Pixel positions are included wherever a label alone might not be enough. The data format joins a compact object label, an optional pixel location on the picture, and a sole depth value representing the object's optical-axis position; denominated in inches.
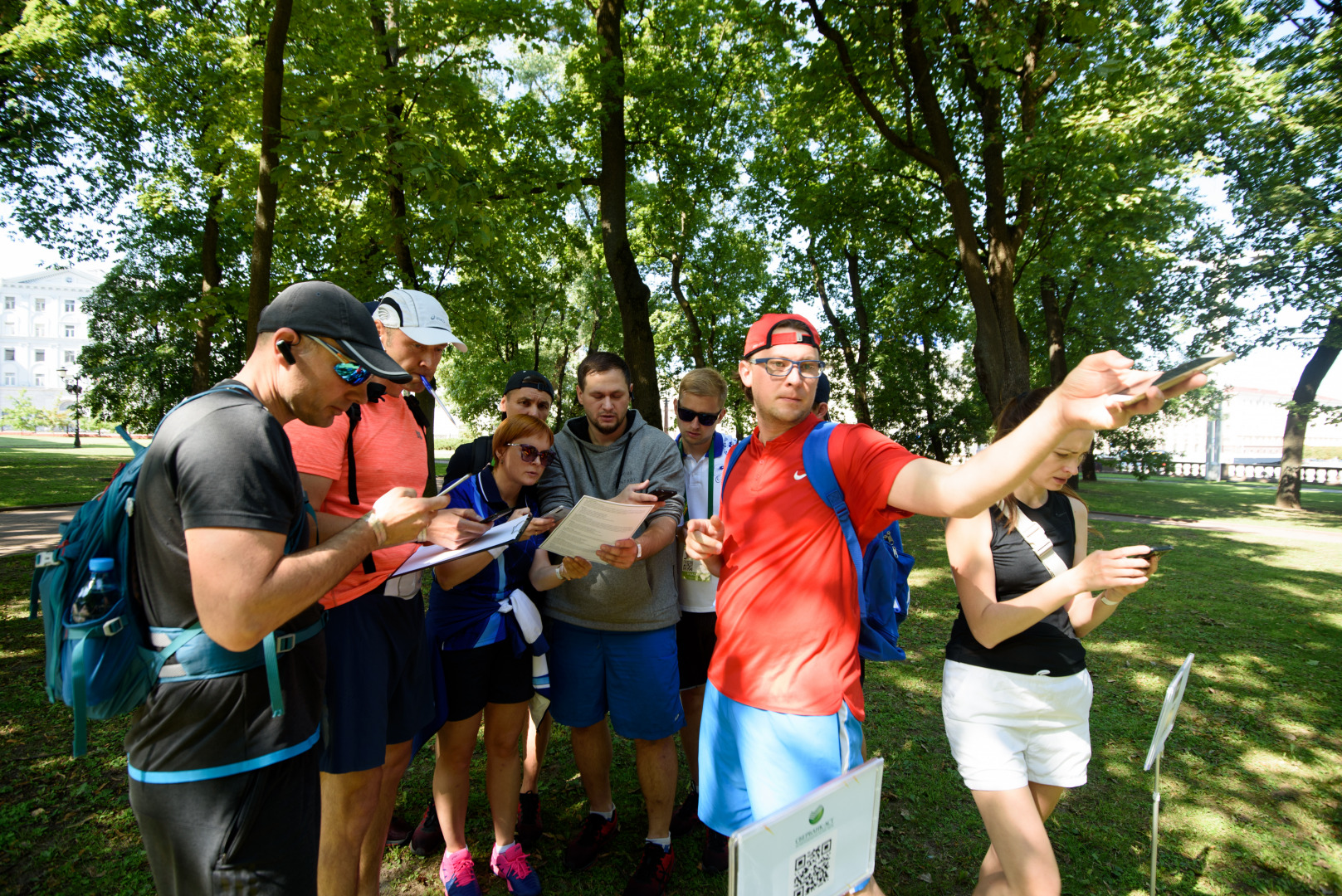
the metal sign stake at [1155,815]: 99.0
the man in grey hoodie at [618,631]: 121.6
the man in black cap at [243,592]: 57.2
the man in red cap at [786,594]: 78.7
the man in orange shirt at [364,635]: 89.4
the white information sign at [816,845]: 54.0
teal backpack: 56.3
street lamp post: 1237.1
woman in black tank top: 85.5
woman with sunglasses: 115.9
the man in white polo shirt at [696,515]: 138.4
